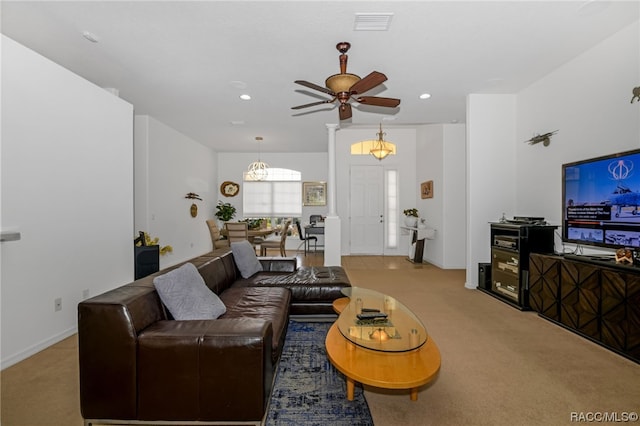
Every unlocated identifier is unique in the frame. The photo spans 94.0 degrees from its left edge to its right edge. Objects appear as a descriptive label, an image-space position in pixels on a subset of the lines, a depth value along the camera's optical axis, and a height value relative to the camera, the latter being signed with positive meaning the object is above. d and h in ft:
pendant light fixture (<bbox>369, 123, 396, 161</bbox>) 21.44 +4.28
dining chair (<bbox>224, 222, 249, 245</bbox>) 19.44 -1.41
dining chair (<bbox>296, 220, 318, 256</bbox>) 25.27 -3.12
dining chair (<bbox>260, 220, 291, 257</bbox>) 21.35 -2.49
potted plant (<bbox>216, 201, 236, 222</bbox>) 27.84 -0.34
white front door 24.49 -0.10
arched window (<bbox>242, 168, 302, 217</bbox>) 29.35 +1.34
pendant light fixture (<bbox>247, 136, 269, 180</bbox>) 24.68 +3.12
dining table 20.89 -1.74
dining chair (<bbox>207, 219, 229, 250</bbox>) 20.68 -2.02
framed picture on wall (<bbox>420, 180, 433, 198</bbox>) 21.33 +1.48
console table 21.33 -2.86
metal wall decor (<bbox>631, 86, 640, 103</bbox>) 8.80 +3.44
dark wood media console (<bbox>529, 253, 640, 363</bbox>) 7.78 -2.67
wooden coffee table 5.00 -2.85
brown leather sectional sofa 4.99 -2.72
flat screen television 8.39 +0.28
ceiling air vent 8.30 +5.39
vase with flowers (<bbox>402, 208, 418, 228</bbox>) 22.56 -0.62
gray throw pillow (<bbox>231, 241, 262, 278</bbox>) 11.75 -2.02
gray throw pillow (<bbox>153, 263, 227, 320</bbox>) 6.23 -1.94
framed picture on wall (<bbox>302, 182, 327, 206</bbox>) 29.19 +1.54
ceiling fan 9.13 +3.87
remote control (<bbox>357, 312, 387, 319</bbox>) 7.37 -2.67
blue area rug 5.74 -4.01
